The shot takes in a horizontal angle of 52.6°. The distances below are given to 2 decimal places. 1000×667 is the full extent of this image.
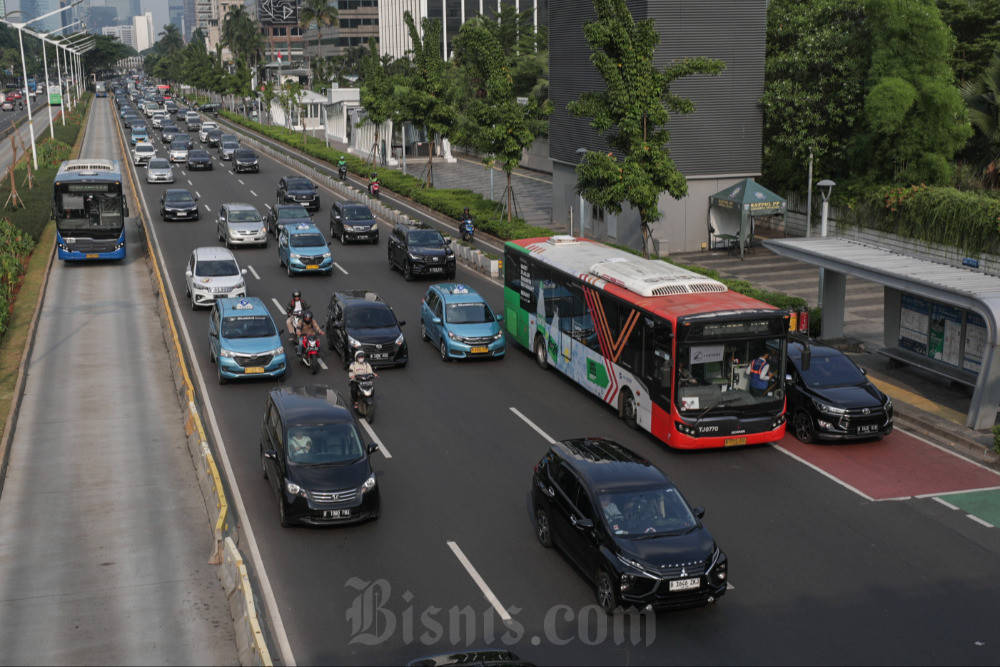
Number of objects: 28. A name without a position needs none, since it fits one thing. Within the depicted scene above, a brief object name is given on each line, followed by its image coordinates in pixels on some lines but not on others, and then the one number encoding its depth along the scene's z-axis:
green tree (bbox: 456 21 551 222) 46.06
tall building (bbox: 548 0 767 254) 40.94
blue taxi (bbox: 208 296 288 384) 24.44
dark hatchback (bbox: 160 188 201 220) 50.09
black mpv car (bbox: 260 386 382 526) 16.38
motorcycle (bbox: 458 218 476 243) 43.69
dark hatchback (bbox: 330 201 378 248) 44.66
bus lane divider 12.42
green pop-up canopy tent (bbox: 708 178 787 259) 40.94
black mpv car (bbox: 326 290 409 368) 25.84
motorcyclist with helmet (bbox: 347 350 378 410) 21.82
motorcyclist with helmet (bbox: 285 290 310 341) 27.02
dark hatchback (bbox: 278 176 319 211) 53.16
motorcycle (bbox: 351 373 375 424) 21.69
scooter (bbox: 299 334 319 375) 25.59
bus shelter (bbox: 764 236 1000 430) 20.84
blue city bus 38.47
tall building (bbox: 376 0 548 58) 110.00
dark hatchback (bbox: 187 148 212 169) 72.38
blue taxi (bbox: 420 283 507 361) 26.73
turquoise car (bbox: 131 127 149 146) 86.56
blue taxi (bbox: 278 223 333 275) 37.22
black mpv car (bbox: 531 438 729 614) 13.45
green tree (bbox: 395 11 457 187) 57.88
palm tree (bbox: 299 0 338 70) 121.44
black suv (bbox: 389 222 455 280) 36.81
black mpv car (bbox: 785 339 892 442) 20.47
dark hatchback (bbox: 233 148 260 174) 70.88
